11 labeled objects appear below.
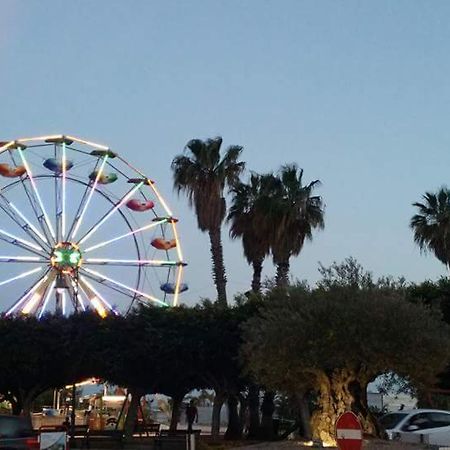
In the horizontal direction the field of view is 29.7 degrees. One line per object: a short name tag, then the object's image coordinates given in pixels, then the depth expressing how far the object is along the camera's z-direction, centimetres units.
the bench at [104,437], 3134
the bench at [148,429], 3759
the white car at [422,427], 2164
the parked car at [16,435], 1670
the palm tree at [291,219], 3909
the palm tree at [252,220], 3953
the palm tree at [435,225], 4241
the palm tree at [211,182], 4078
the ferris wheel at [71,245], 3947
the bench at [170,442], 2948
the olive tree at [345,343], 2091
